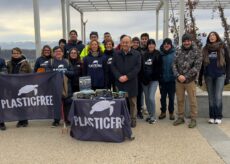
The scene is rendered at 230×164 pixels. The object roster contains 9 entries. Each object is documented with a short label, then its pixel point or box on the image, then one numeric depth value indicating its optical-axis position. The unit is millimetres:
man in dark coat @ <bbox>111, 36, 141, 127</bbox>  3780
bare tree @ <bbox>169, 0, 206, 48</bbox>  7101
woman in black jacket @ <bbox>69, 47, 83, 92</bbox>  4021
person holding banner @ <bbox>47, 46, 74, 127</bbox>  3937
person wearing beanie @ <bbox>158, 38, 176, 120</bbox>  4067
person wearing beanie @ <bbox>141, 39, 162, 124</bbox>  4028
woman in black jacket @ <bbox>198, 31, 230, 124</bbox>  3881
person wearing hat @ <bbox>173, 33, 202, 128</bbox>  3801
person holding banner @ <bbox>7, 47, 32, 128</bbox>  3948
